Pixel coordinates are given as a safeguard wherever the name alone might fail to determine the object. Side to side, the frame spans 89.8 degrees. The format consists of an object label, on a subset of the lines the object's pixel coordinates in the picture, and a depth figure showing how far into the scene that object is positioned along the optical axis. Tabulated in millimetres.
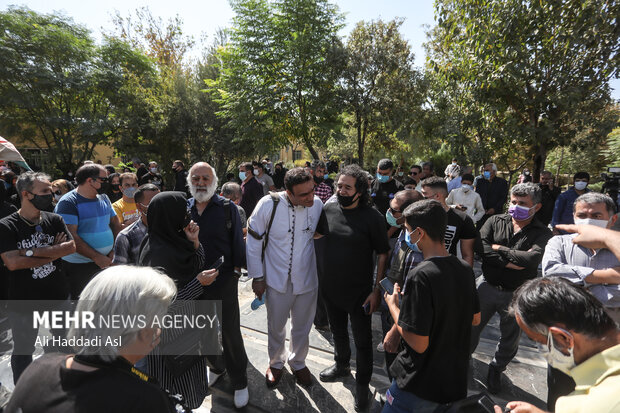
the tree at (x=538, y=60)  6352
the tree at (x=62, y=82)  15489
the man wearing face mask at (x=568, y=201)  5656
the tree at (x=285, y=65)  11711
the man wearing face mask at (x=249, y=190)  7156
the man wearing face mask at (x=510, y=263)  2814
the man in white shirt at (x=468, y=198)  5586
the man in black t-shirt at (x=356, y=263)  2725
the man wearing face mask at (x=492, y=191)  6809
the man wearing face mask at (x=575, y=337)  1027
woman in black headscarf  2125
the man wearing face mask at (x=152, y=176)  9332
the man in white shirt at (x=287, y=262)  2891
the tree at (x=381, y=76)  11938
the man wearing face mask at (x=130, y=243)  2623
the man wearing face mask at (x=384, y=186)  5090
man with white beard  2713
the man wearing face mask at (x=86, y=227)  3262
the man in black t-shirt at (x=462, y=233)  2986
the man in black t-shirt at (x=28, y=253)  2557
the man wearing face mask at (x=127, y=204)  4219
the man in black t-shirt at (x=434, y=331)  1665
